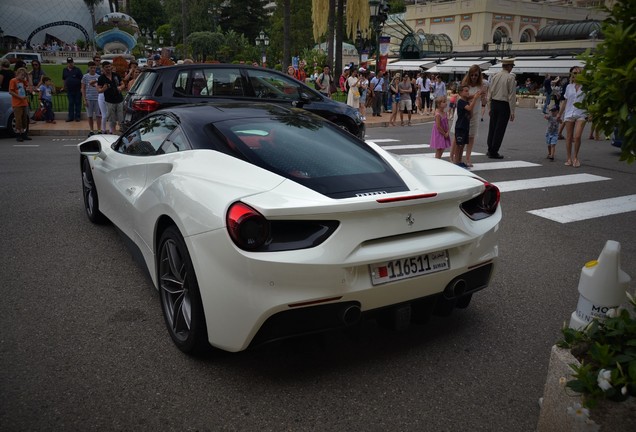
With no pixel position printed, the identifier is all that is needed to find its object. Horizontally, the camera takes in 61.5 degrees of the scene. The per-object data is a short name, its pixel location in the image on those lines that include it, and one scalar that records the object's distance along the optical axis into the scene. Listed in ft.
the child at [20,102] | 42.50
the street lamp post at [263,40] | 176.44
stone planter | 6.66
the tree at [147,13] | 359.87
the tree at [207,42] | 232.53
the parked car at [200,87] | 30.81
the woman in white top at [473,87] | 30.77
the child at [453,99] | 38.21
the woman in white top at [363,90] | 65.00
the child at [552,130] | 36.65
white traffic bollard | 8.36
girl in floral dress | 30.64
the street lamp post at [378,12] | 76.33
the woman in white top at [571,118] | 32.83
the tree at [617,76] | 7.14
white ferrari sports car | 8.79
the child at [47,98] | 54.90
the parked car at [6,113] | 44.50
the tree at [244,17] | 290.35
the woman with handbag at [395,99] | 64.34
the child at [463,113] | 30.66
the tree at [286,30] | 88.07
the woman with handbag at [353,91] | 60.64
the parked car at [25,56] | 179.40
